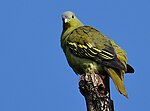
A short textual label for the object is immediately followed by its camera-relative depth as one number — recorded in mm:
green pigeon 15461
